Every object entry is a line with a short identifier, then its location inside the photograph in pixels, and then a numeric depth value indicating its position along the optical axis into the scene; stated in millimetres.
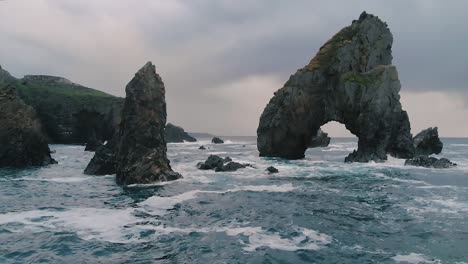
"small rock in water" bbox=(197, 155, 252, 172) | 51116
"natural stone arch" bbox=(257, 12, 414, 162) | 62656
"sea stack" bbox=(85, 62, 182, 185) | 38531
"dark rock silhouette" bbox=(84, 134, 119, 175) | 46594
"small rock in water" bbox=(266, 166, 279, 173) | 48059
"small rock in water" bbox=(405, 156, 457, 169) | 55594
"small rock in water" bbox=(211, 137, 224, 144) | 173750
